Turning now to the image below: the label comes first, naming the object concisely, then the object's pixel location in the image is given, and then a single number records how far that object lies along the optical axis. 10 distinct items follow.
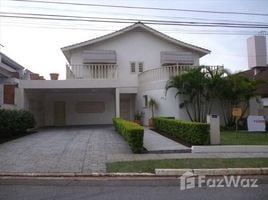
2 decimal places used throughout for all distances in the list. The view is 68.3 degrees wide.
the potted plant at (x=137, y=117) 14.62
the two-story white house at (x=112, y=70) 14.48
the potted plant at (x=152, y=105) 13.33
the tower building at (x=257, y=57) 18.71
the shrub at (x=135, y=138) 7.26
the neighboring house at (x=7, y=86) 11.13
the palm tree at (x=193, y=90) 11.86
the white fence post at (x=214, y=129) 8.22
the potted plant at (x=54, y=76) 13.15
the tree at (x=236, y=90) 11.86
